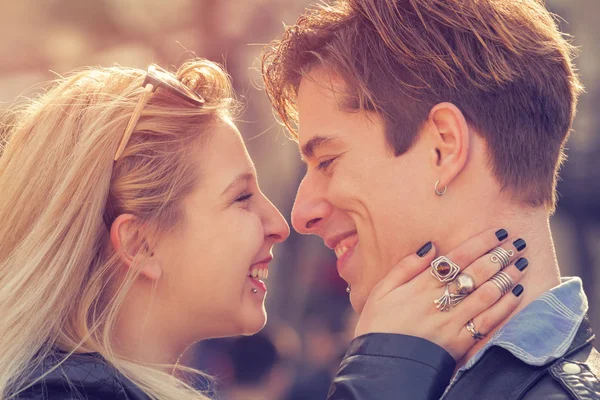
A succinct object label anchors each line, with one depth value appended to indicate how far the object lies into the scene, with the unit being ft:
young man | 7.93
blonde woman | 8.42
